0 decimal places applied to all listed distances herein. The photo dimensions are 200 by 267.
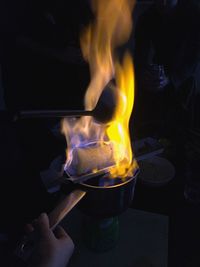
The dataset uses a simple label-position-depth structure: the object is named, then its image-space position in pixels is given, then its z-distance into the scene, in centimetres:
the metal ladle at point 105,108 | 67
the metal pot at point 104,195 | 57
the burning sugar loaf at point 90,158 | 63
